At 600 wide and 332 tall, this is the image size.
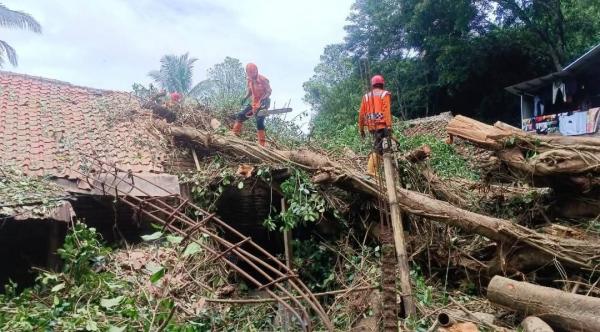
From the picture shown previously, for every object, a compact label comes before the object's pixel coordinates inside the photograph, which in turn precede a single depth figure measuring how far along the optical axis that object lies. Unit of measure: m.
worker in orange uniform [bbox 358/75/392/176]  5.55
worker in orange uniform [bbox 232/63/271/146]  7.67
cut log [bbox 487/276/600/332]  4.09
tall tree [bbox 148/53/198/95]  25.11
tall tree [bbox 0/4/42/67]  14.99
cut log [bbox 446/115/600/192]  5.38
